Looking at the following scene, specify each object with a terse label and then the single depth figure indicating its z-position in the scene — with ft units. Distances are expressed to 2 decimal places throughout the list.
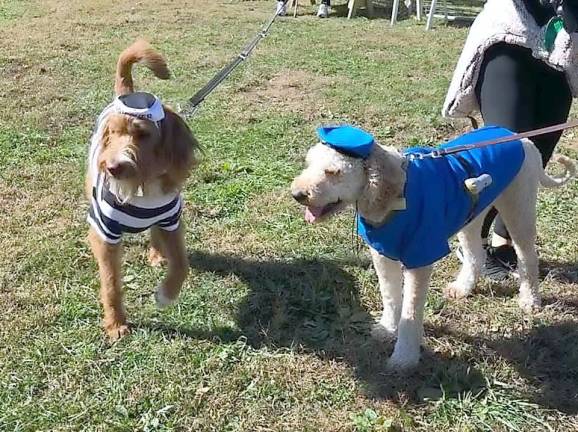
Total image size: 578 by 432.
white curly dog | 9.09
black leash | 13.73
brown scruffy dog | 10.12
